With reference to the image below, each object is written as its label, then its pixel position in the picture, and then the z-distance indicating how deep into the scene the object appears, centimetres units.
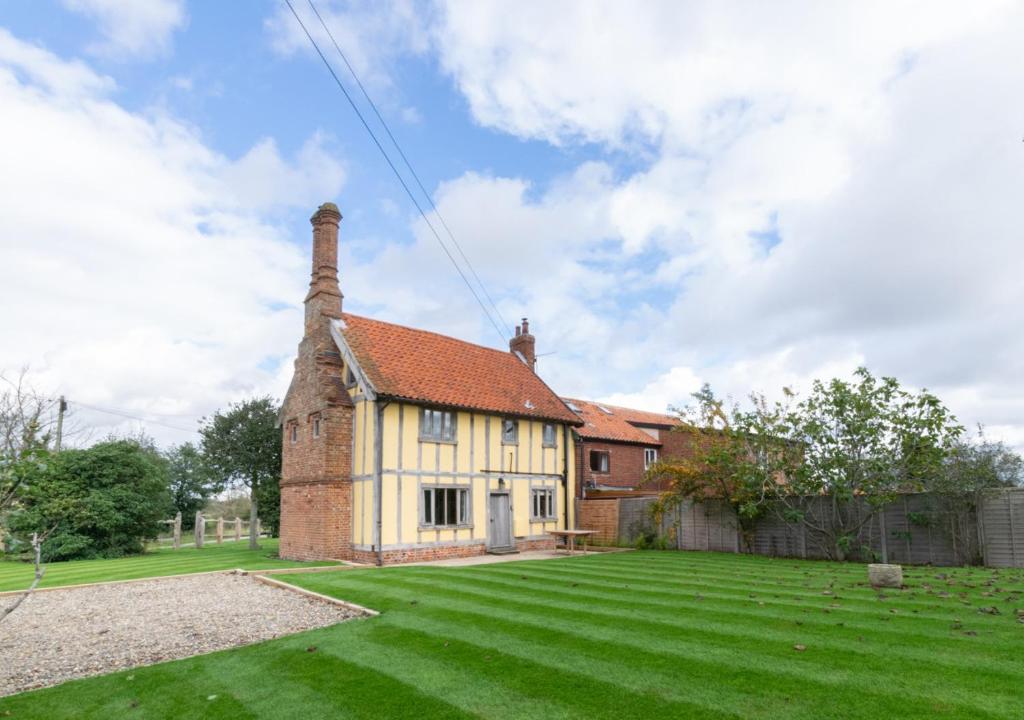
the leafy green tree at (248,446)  2633
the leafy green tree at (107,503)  2441
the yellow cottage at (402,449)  1914
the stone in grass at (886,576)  1071
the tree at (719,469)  1830
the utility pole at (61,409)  3185
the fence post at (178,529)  3207
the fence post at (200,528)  3372
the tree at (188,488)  4131
